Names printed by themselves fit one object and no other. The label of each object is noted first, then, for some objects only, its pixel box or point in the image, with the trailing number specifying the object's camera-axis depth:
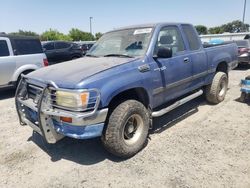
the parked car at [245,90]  4.44
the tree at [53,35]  41.11
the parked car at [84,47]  12.78
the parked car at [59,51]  10.82
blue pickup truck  2.41
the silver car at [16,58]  5.63
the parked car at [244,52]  8.69
